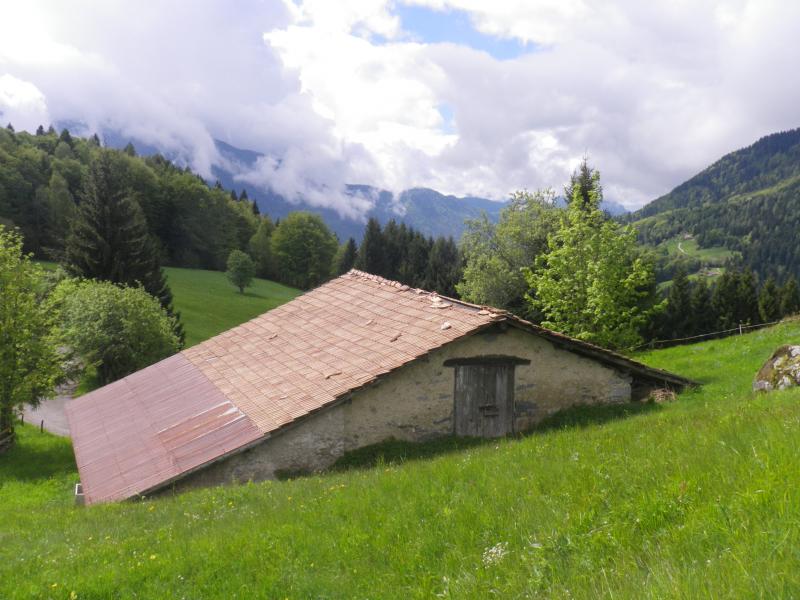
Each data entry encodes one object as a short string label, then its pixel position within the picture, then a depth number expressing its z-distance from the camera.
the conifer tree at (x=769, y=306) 56.81
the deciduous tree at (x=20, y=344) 22.88
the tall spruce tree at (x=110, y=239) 46.97
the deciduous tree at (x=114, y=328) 32.03
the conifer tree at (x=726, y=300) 59.03
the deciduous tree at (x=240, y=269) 82.62
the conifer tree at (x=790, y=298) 55.41
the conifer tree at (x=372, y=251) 97.00
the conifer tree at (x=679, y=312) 60.44
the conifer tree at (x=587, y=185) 35.13
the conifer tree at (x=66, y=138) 111.40
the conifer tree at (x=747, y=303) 58.72
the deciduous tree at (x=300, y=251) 107.00
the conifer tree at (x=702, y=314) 60.56
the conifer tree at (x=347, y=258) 105.19
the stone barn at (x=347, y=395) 12.73
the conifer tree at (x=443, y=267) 80.12
